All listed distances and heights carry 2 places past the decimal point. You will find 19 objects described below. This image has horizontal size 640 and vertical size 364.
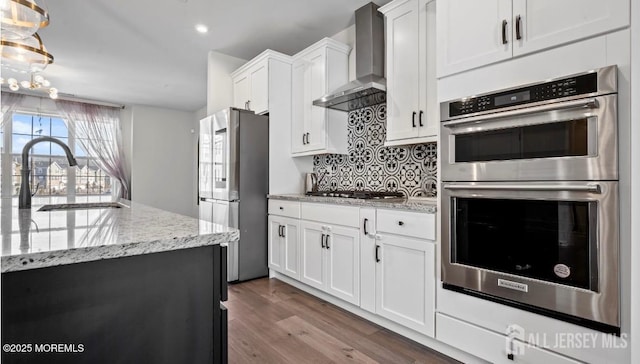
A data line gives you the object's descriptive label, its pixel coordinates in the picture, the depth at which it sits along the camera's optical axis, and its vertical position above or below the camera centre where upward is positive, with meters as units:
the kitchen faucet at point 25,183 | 1.67 -0.01
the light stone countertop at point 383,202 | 1.99 -0.15
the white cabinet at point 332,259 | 2.44 -0.64
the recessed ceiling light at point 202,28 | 3.36 +1.66
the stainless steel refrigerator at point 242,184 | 3.35 -0.02
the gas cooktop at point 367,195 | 2.78 -0.11
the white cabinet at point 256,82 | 3.48 +1.18
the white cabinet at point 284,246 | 3.05 -0.65
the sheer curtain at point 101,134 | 6.14 +0.97
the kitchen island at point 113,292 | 0.71 -0.28
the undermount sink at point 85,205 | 1.89 -0.15
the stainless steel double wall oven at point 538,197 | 1.34 -0.07
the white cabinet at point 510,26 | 1.37 +0.77
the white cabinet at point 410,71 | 2.31 +0.85
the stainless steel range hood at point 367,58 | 2.82 +1.14
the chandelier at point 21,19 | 2.02 +1.09
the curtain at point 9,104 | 5.43 +1.36
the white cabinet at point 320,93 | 3.22 +0.94
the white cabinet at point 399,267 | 1.95 -0.57
